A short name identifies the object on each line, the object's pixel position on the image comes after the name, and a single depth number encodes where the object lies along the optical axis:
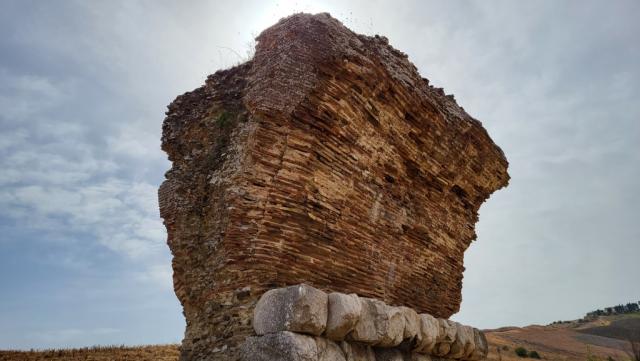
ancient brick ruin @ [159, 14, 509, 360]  4.33
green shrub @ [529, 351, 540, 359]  32.59
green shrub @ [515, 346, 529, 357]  32.47
